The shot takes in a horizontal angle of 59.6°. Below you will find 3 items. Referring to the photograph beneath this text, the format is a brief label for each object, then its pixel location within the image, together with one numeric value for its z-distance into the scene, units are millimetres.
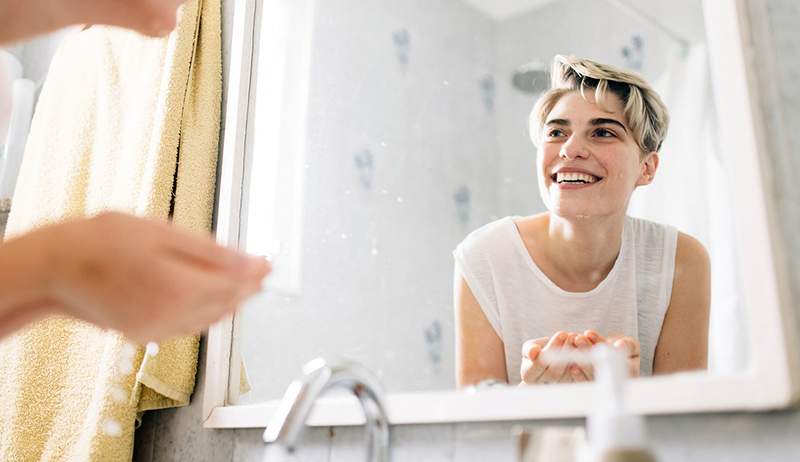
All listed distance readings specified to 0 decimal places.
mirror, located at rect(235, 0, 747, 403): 717
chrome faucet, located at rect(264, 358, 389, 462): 565
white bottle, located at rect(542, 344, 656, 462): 423
